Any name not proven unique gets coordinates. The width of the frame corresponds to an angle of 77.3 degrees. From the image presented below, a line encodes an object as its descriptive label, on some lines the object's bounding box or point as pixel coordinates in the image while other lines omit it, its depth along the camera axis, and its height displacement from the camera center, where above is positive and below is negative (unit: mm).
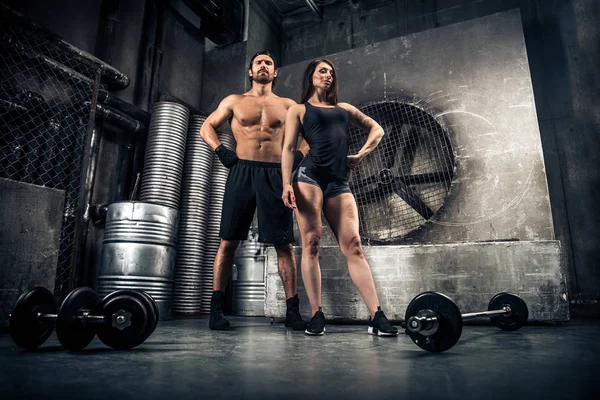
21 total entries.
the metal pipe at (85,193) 3809 +916
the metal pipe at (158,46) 5254 +3305
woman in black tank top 2518 +613
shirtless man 2885 +721
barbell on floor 1679 -195
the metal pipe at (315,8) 6074 +4341
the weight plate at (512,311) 2617 -232
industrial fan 4078 +1197
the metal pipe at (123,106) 4349 +2073
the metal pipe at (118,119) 4361 +1901
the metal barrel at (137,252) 3668 +251
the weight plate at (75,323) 1636 -197
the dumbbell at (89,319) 1675 -187
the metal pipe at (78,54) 3494 +2360
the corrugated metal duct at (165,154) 4480 +1491
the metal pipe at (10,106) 3508 +1606
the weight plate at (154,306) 1760 -131
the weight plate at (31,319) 1723 -192
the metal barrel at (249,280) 4531 -32
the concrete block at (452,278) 2924 -5
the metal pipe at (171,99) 5266 +2476
